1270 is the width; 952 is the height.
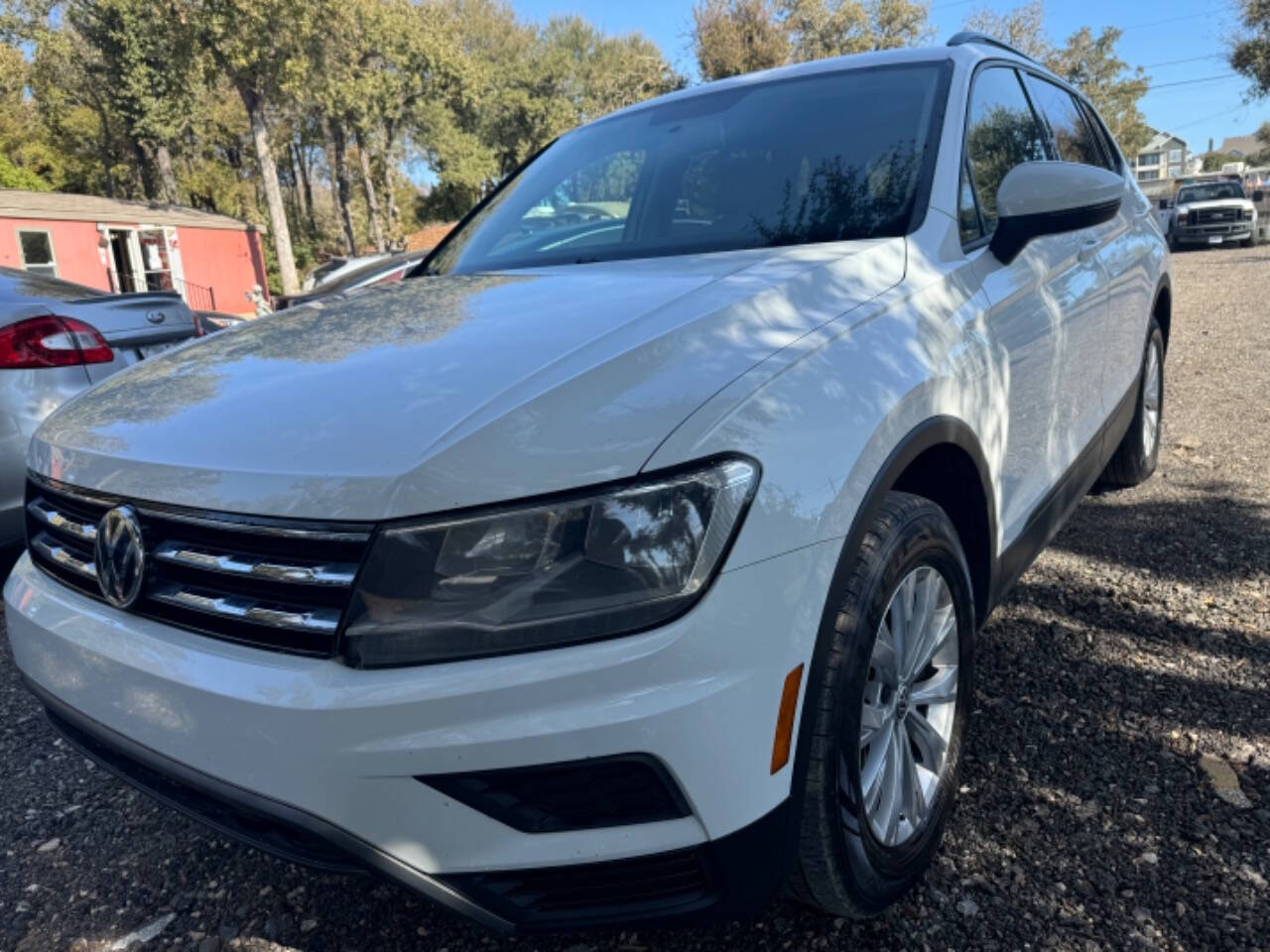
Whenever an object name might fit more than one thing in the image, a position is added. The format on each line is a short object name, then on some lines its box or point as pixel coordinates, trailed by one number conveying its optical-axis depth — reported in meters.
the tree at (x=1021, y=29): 35.31
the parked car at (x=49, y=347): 3.41
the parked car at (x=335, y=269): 11.46
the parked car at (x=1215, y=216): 23.06
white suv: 1.32
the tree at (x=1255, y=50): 23.50
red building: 22.17
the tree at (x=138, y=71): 26.61
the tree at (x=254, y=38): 22.80
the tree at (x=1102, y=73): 40.75
